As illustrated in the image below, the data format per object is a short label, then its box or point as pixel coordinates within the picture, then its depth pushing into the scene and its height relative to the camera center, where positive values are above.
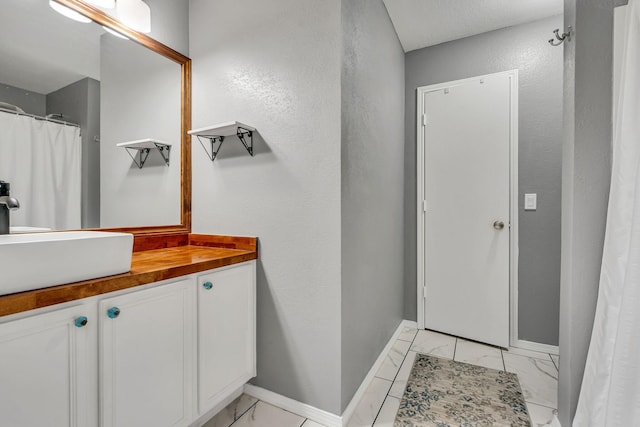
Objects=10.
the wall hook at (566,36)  1.31 +0.82
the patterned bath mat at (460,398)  1.50 -1.10
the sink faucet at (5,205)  1.05 +0.02
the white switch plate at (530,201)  2.22 +0.08
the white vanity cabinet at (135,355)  0.81 -0.53
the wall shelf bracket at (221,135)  1.57 +0.46
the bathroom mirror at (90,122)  1.26 +0.46
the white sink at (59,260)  0.77 -0.16
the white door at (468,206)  2.30 +0.05
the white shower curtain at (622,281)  1.01 -0.26
